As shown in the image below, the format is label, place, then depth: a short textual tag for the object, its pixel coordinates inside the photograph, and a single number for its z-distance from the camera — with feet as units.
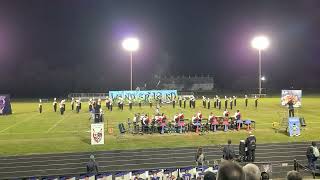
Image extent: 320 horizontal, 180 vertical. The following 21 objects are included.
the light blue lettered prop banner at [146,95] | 168.66
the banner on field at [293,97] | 109.60
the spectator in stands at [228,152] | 54.43
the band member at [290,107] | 107.86
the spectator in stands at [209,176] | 14.87
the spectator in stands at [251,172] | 11.76
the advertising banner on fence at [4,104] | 136.67
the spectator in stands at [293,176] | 13.66
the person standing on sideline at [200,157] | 55.57
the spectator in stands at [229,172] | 10.47
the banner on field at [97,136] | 76.76
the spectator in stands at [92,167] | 51.04
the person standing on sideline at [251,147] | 61.87
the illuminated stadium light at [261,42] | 181.78
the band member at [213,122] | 92.17
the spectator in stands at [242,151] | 62.64
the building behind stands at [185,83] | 319.88
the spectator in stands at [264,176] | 21.06
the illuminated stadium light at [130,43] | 167.73
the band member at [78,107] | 140.09
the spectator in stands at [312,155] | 55.47
